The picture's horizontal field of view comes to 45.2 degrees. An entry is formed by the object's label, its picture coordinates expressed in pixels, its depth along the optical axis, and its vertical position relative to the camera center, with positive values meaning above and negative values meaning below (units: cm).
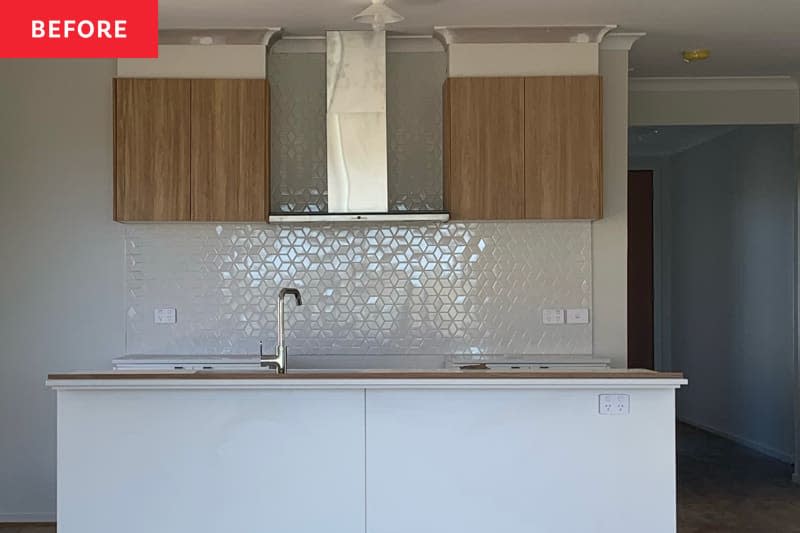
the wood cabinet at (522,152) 572 +73
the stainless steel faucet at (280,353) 424 -35
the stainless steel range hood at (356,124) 582 +92
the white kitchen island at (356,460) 405 -78
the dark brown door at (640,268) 1070 +7
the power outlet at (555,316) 599 -26
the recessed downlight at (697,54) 621 +143
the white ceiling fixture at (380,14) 492 +134
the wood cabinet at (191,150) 568 +75
